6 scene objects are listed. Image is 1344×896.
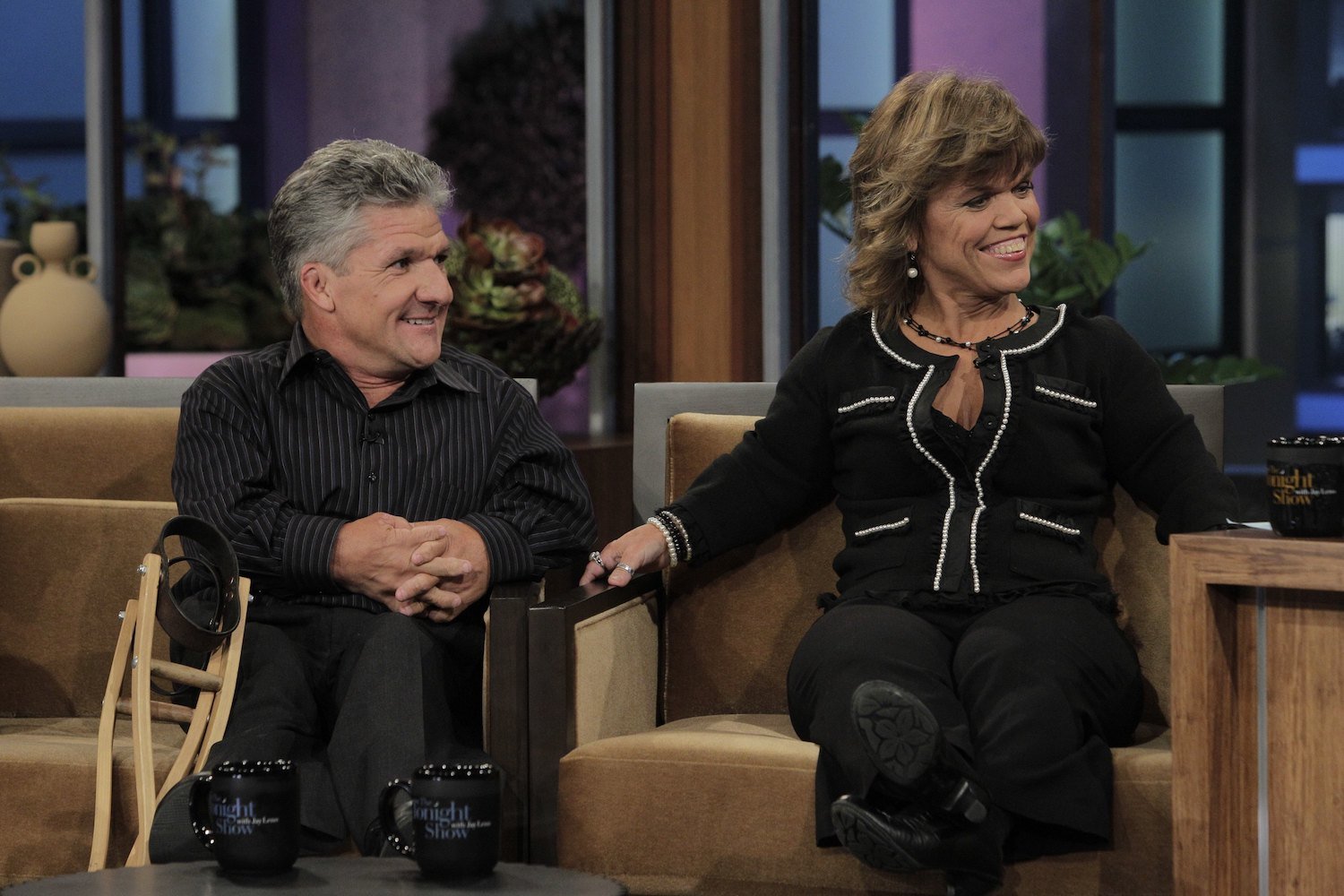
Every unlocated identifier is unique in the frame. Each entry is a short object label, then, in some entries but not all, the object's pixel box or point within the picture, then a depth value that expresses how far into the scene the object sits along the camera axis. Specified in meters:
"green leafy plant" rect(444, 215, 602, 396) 7.88
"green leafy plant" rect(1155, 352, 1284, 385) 9.35
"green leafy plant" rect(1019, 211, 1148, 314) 9.00
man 4.86
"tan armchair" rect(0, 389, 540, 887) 4.64
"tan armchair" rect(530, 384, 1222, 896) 4.36
